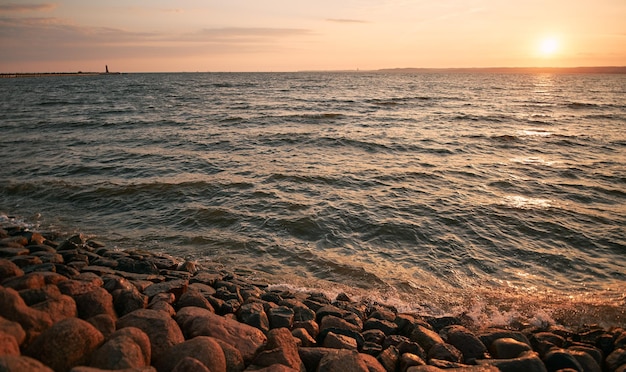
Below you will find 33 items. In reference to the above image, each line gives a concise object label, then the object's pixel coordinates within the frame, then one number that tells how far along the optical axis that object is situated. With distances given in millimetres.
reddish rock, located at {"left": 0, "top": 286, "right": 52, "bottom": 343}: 3236
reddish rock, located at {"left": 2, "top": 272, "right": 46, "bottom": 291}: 4016
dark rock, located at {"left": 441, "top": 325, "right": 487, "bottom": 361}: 4438
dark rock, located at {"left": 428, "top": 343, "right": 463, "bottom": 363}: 4245
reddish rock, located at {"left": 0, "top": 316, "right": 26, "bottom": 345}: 2995
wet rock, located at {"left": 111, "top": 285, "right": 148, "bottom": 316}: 4266
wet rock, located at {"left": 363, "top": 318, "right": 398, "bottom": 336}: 4878
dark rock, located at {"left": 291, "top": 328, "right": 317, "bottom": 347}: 4248
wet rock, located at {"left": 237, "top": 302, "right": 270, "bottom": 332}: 4512
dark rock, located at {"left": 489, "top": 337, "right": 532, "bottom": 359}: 4324
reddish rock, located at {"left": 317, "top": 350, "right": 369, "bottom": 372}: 3463
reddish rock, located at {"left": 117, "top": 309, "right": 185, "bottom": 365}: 3437
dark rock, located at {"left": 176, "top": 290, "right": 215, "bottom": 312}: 4660
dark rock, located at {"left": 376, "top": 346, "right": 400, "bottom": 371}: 3950
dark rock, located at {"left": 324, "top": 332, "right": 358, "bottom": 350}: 4234
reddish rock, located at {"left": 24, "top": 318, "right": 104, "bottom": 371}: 2964
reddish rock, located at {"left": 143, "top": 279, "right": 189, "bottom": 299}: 4918
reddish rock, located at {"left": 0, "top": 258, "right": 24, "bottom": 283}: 4484
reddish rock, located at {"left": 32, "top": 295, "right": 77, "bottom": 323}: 3492
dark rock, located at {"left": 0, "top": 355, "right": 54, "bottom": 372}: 2420
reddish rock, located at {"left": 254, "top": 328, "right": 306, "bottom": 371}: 3519
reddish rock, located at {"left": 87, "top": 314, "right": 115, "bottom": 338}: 3488
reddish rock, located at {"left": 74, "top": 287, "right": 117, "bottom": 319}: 3891
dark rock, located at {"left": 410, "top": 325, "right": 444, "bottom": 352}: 4523
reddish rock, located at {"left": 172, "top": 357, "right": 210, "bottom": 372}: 3002
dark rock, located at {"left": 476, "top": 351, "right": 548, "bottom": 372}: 3854
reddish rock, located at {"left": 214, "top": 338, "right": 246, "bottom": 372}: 3432
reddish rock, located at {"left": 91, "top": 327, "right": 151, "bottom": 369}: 2986
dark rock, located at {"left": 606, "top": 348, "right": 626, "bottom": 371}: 4121
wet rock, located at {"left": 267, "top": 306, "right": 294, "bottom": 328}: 4675
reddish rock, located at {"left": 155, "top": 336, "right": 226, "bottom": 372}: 3223
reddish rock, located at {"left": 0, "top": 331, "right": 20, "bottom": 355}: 2727
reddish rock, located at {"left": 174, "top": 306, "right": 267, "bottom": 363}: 3799
